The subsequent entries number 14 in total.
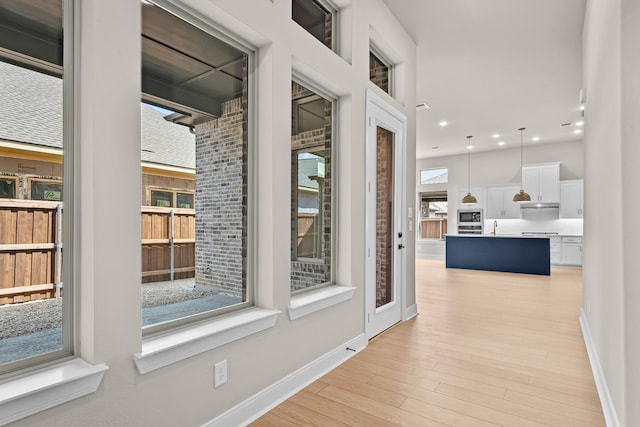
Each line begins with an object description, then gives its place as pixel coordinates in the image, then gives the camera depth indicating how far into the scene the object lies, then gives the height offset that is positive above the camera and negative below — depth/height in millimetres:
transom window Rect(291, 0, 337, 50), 2773 +1592
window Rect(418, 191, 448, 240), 11266 +1
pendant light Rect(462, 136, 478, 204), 8938 +1018
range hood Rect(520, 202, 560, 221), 9266 +132
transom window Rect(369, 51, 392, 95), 3812 +1570
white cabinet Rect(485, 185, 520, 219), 9695 +350
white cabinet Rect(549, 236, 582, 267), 8680 -837
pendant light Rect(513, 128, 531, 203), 8039 +420
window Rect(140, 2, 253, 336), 1825 +252
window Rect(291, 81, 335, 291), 2768 +221
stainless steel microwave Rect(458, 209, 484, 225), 10156 -27
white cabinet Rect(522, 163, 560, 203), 8969 +866
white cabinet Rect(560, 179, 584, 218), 8766 +417
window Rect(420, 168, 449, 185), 11133 +1245
